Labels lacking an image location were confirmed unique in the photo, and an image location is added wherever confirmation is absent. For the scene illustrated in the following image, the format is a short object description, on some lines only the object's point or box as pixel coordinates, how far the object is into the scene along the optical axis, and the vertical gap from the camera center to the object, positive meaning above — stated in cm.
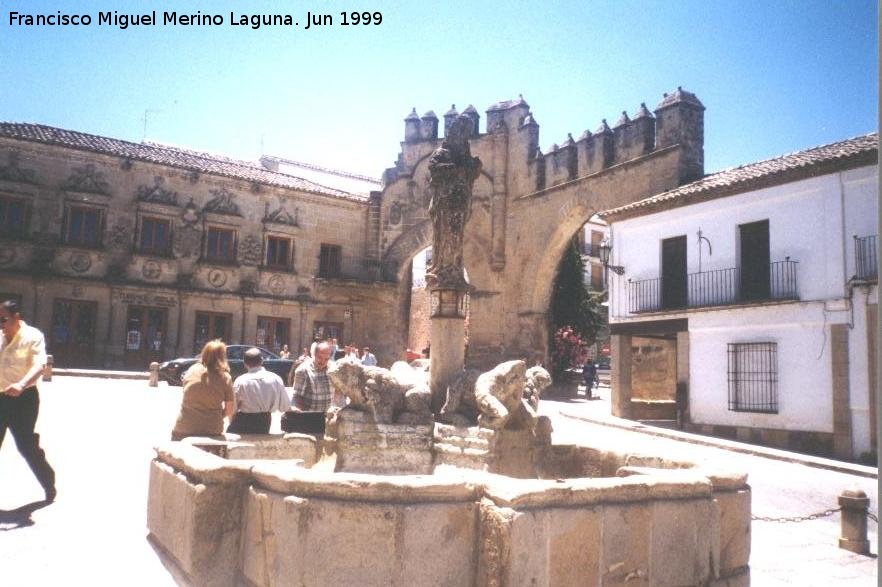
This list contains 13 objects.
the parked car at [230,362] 1770 -38
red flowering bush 2470 +33
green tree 2981 +269
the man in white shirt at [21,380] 476 -25
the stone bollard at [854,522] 550 -126
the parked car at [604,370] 3322 -44
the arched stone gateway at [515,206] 2134 +537
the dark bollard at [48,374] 1577 -67
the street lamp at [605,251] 1755 +290
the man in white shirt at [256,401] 573 -43
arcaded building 2044 +410
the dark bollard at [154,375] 1678 -67
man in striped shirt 670 -33
